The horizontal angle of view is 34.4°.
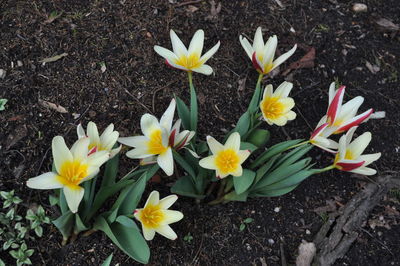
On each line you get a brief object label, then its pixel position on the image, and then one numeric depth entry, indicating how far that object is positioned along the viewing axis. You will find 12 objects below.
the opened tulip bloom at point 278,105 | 0.86
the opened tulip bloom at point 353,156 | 0.83
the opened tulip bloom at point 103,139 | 0.83
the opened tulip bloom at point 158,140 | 0.82
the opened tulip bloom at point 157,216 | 0.81
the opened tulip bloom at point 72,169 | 0.77
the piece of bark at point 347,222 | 0.97
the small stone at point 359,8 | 1.26
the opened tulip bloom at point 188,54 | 0.90
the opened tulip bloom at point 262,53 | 0.88
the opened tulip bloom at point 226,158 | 0.83
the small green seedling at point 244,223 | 0.97
